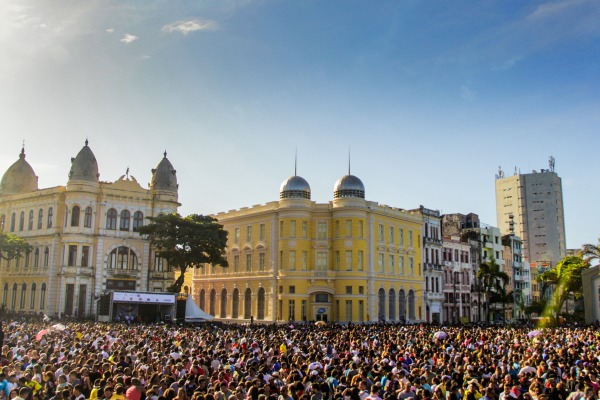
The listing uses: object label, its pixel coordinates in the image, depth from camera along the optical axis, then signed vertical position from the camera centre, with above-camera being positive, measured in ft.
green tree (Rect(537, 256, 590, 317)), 210.38 +10.50
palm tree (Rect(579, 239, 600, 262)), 189.06 +18.97
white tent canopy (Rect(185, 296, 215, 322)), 168.23 -1.38
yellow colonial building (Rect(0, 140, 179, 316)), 192.85 +21.41
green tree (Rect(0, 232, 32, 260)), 188.14 +19.08
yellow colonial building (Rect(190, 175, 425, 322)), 198.29 +16.26
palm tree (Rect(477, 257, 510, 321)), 225.15 +13.56
